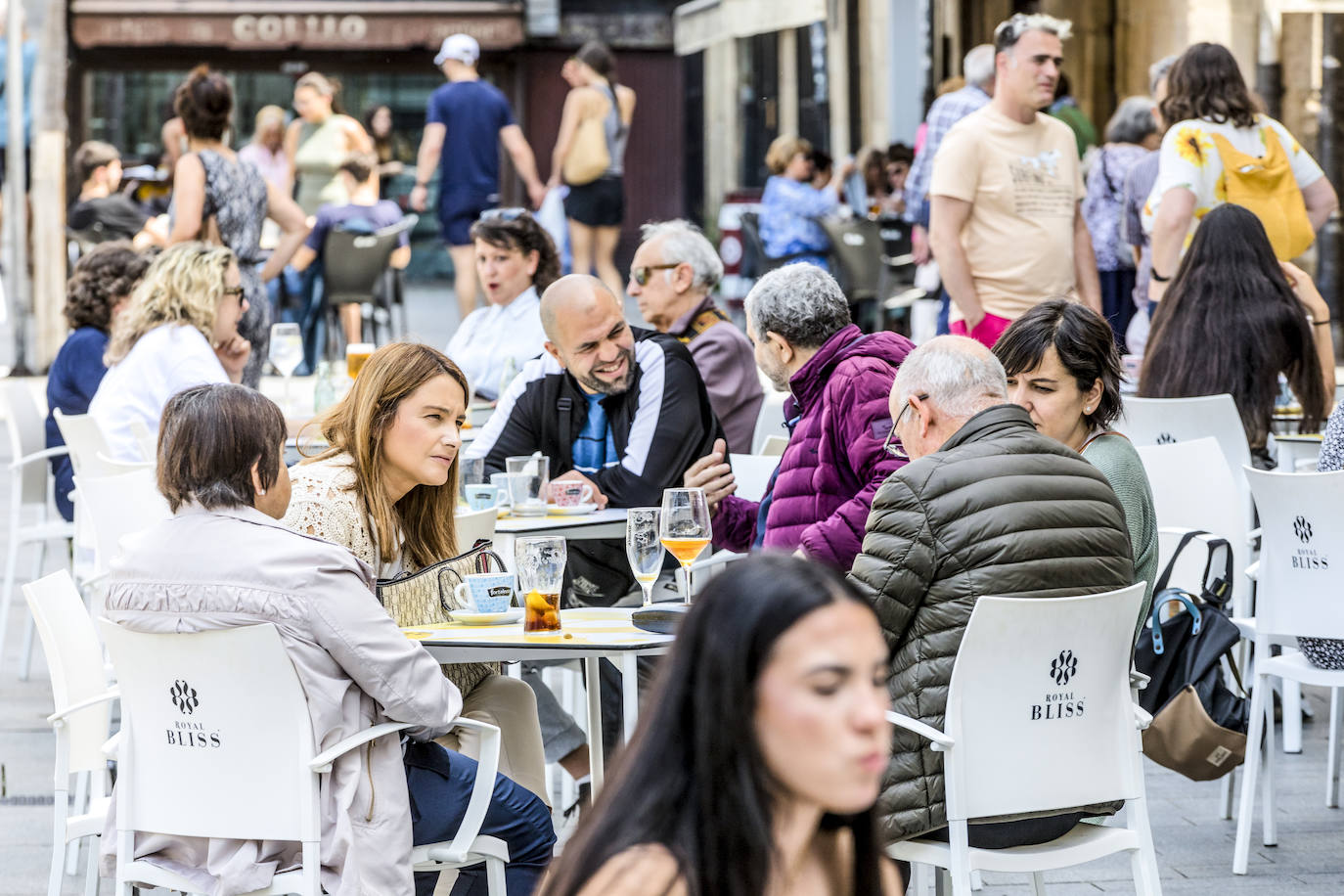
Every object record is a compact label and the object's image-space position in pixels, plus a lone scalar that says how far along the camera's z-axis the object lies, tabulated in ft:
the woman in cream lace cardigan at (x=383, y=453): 26.12
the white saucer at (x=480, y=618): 26.07
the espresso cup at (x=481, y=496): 33.50
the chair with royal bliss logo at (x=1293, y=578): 30.32
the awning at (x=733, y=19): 105.60
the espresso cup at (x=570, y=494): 35.50
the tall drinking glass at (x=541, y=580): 25.34
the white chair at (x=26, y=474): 45.32
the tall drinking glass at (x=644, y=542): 26.48
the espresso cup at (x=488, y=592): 26.22
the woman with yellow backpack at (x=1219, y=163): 48.47
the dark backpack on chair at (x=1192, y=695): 28.35
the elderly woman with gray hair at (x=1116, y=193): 64.69
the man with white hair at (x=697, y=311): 42.32
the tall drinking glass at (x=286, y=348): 49.57
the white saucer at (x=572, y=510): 35.06
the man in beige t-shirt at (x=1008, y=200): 47.57
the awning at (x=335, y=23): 131.75
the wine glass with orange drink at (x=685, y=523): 26.61
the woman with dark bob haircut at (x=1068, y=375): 29.17
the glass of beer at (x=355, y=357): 45.88
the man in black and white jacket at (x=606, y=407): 36.29
